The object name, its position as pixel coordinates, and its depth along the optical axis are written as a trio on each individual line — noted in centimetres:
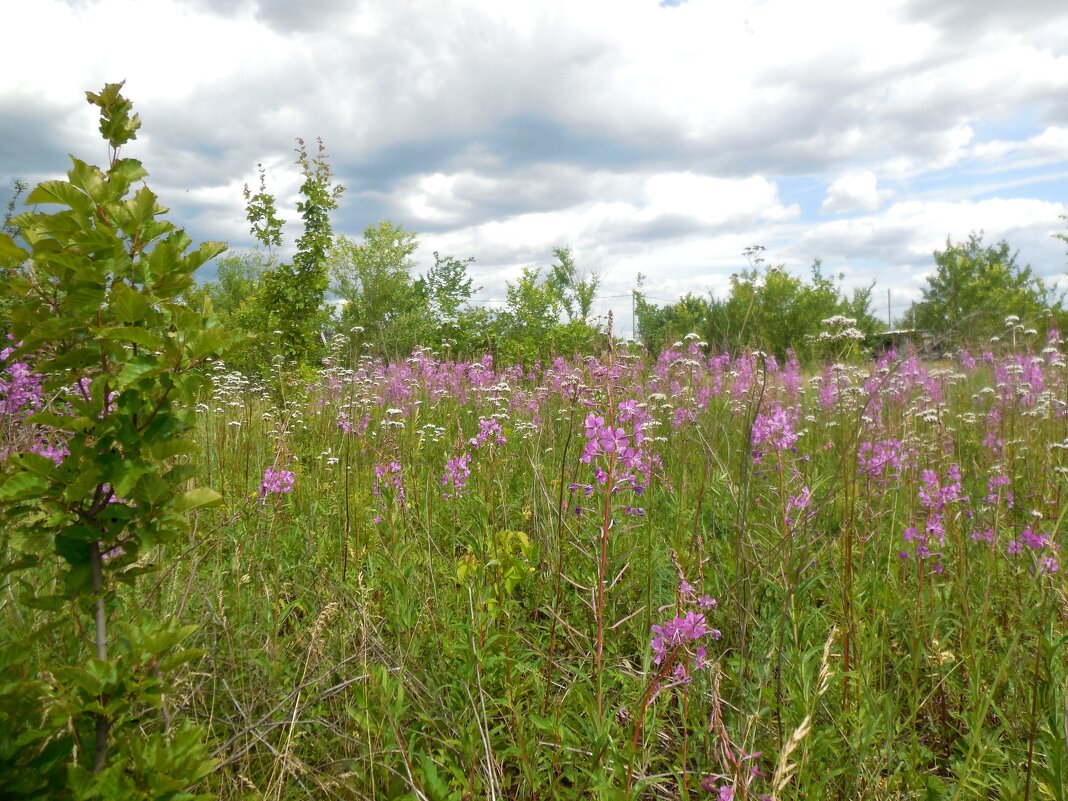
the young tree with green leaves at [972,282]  2664
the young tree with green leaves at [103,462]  138
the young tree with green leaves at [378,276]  2128
